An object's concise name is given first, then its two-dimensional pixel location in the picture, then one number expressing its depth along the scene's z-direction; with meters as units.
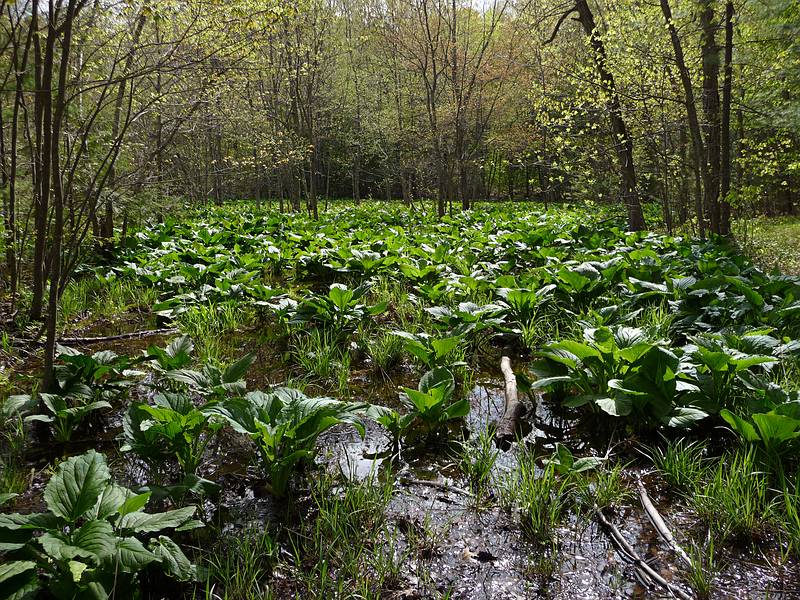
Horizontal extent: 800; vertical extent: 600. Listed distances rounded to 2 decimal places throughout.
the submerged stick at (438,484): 2.56
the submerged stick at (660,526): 2.06
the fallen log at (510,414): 3.05
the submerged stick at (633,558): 1.87
